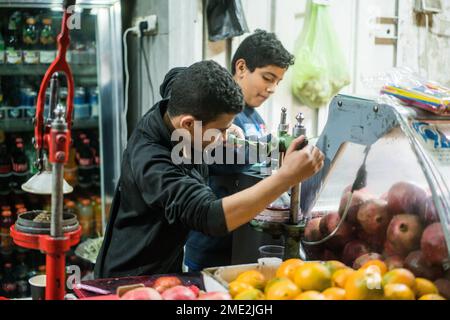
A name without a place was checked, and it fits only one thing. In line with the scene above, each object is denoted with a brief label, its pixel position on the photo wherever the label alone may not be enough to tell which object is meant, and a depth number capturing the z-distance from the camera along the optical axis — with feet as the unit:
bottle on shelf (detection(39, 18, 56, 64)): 12.09
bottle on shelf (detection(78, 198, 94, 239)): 12.69
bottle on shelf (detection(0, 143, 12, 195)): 12.07
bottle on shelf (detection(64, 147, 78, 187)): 12.61
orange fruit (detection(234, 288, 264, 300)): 4.73
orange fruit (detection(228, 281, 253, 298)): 4.94
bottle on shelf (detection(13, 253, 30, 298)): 12.32
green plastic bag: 12.01
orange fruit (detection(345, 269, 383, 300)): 4.66
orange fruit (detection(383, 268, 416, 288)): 4.84
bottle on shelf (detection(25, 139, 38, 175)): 12.50
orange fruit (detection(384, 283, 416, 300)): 4.65
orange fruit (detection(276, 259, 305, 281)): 5.17
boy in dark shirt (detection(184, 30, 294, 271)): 9.30
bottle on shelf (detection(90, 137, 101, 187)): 12.85
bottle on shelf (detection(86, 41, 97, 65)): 12.14
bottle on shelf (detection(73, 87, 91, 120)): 12.21
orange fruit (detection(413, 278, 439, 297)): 4.90
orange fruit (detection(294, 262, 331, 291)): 4.94
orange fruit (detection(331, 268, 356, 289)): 4.96
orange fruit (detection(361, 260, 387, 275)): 5.14
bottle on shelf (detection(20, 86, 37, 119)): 12.17
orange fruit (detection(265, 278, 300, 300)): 4.73
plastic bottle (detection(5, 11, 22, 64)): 11.56
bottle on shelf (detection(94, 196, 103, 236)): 12.77
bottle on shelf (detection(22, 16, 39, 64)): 12.00
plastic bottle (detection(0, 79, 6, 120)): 11.73
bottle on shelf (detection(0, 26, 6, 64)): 11.57
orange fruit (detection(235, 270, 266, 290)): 5.13
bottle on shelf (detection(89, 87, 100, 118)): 12.41
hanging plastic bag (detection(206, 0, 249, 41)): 11.10
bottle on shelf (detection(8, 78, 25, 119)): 12.25
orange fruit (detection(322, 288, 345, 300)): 4.72
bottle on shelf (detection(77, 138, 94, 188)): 12.69
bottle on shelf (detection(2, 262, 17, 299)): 12.23
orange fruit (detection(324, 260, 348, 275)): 5.24
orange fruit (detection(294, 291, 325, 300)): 4.62
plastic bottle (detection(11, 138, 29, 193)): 12.17
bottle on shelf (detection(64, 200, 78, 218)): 12.39
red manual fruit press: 4.03
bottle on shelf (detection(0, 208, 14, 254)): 12.05
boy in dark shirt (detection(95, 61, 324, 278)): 5.45
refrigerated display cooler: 11.61
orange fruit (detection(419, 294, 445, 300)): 4.74
